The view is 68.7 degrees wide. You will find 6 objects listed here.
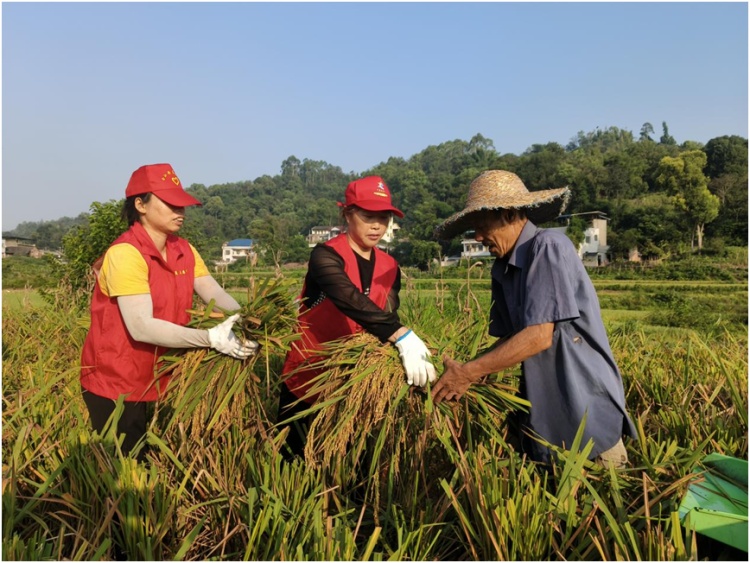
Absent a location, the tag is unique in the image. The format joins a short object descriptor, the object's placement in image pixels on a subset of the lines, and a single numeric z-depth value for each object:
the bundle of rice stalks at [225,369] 2.09
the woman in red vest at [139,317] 2.04
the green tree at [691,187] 45.34
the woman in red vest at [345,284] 2.25
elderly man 1.75
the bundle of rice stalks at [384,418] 1.94
